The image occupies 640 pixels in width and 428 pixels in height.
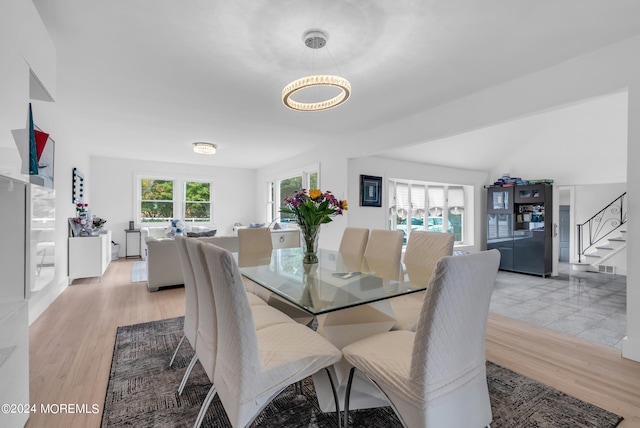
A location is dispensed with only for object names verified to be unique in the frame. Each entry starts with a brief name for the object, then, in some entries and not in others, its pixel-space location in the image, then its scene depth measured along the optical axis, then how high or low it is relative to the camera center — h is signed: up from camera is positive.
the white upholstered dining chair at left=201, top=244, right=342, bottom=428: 1.13 -0.65
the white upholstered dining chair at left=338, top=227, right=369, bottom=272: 2.86 -0.34
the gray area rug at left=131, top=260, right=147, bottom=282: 4.81 -1.12
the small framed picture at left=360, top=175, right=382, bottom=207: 5.14 +0.40
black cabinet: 5.50 -0.24
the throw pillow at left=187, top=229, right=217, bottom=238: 4.90 -0.38
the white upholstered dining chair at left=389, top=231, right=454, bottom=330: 1.96 -0.40
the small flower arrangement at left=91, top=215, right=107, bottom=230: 5.27 -0.23
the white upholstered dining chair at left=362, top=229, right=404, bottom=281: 2.31 -0.36
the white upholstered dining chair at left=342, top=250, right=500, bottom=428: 1.04 -0.57
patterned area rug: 1.57 -1.13
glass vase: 2.40 -0.26
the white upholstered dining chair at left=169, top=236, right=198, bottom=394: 1.72 -0.54
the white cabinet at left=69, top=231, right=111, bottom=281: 4.39 -0.71
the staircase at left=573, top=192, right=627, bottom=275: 5.58 -0.53
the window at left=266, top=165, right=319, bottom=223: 6.16 +0.65
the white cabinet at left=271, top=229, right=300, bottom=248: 5.99 -0.54
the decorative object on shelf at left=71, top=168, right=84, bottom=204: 4.86 +0.43
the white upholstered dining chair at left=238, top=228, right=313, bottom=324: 2.46 -0.46
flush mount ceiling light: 5.17 +1.14
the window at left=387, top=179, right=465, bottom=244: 6.02 +0.15
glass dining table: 1.53 -0.44
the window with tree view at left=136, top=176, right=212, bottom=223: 7.45 +0.31
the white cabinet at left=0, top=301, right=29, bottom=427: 1.32 -0.73
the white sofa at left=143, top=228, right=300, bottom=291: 4.03 -0.70
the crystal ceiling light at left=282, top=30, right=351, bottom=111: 2.05 +0.93
